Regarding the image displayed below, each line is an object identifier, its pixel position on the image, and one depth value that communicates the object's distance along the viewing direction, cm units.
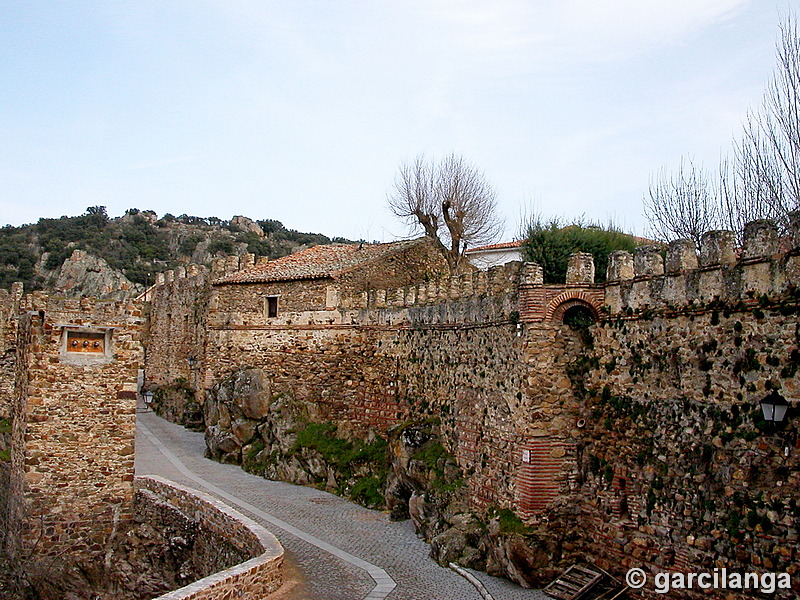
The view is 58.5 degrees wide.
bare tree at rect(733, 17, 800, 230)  1470
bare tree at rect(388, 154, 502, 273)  2803
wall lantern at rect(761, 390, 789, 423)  933
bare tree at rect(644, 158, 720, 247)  2169
